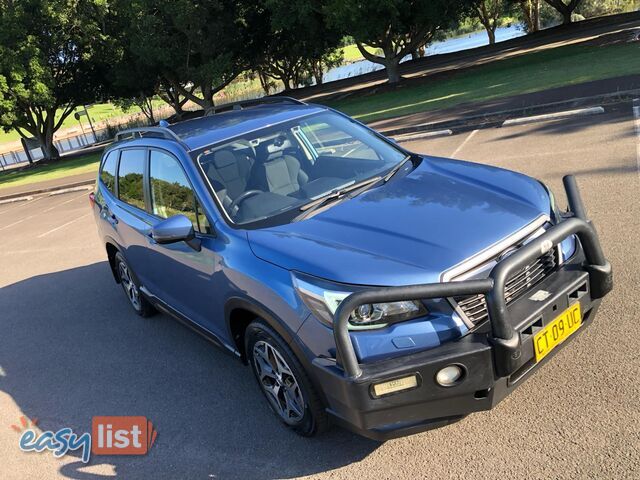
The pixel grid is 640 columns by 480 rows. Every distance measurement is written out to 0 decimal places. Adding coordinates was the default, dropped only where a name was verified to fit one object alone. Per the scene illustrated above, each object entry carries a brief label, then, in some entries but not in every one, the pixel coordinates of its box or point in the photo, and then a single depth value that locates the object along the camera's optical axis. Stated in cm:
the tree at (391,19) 2253
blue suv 260
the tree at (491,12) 4422
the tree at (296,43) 2648
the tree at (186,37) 2888
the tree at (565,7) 3494
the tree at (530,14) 4259
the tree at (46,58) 2919
